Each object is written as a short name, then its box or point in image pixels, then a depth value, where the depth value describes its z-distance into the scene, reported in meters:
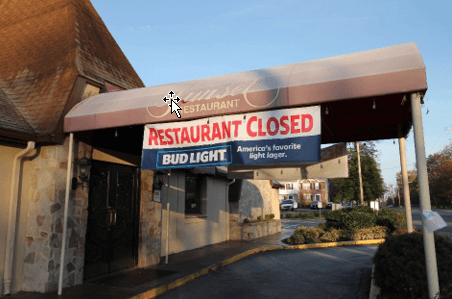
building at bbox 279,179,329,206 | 71.31
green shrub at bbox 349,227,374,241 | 15.10
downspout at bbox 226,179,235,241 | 15.52
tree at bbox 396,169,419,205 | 84.54
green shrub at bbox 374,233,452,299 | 4.68
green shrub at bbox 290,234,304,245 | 14.22
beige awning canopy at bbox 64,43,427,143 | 4.59
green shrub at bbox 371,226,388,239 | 15.16
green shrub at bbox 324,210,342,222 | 17.47
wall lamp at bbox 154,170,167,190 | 9.42
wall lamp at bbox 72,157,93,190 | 7.10
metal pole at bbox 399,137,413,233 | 6.55
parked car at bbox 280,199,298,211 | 52.66
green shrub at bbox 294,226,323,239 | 15.25
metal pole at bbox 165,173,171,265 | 9.66
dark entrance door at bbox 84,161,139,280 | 7.75
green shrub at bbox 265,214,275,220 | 18.84
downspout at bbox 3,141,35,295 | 6.34
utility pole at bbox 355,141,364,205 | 24.91
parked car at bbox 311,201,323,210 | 56.79
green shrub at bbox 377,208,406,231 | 15.98
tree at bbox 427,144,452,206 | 68.71
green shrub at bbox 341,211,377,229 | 15.80
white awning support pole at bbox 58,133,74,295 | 6.33
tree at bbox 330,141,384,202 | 28.39
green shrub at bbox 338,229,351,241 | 15.24
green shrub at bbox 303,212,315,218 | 36.61
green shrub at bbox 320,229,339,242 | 14.95
